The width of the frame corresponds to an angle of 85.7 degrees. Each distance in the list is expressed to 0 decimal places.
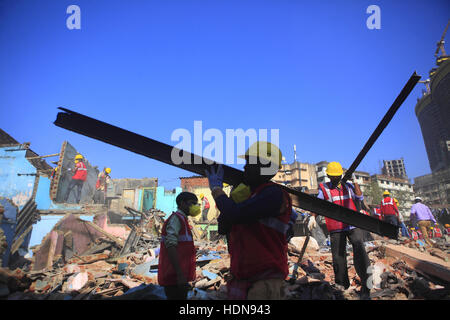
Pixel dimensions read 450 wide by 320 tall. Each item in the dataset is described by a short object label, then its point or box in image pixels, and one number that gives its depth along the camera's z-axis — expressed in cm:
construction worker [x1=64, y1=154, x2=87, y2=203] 1237
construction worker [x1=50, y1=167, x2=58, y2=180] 1160
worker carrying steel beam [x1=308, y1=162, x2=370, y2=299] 407
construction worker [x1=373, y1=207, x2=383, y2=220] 1174
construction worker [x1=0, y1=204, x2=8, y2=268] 529
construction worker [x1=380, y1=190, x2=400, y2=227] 939
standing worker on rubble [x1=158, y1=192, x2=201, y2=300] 288
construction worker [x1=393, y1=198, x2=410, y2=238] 1209
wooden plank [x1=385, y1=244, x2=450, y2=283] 463
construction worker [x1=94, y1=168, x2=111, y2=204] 1703
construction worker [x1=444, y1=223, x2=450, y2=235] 1694
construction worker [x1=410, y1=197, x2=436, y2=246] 959
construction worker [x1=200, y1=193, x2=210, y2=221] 1782
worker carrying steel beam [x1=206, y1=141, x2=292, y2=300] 177
